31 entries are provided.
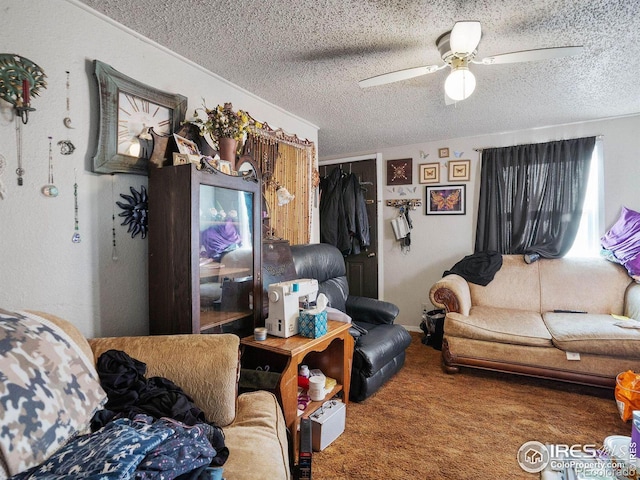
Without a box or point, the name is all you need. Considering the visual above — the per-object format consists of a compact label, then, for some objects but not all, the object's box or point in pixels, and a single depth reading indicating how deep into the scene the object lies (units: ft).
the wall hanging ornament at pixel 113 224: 5.19
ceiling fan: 4.69
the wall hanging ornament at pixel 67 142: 4.59
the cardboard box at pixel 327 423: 5.68
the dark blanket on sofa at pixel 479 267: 10.69
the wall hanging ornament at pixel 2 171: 4.00
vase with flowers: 6.02
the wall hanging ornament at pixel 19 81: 3.97
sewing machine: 5.64
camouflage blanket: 2.60
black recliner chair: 7.21
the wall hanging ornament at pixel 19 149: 4.13
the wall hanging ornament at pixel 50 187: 4.40
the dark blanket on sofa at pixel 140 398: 3.35
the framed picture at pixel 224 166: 5.70
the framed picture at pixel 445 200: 12.17
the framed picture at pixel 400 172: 12.94
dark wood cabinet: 4.84
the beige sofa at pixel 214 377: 3.67
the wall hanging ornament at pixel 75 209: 4.71
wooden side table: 5.09
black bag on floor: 10.93
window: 10.33
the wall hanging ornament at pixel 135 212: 5.33
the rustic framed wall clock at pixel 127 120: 4.94
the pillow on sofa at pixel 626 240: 9.21
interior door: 13.61
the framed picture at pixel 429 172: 12.46
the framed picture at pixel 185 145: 5.50
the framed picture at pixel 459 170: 12.02
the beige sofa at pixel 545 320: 7.55
